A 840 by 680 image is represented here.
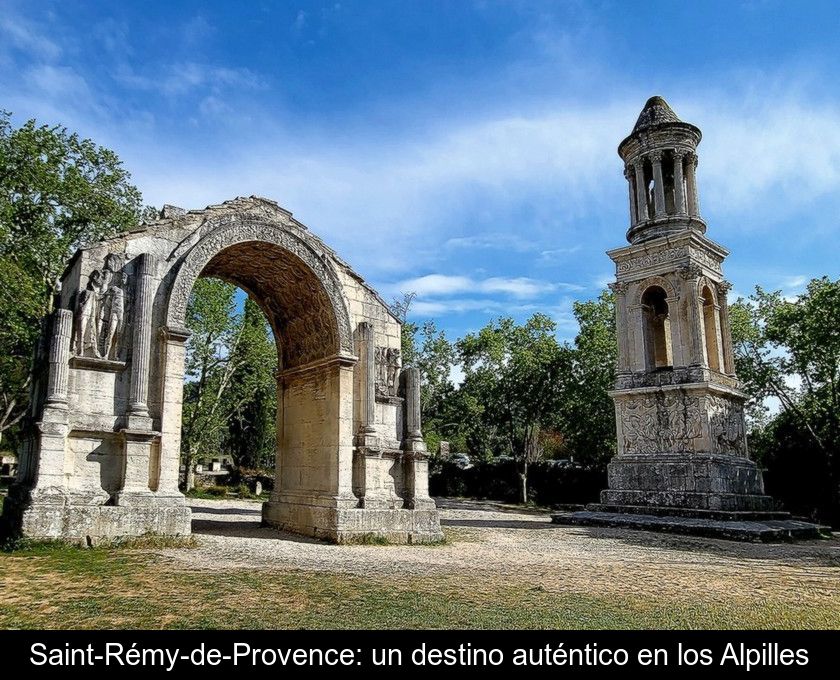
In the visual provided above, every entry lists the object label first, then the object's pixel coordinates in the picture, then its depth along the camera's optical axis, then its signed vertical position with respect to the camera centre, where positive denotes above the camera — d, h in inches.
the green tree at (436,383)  1478.8 +155.0
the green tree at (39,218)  756.0 +294.6
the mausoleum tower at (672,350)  652.1 +107.3
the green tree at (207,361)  1067.3 +157.3
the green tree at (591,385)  1184.0 +118.8
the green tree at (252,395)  1157.7 +118.5
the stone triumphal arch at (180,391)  376.5 +42.5
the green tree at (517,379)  1290.6 +145.9
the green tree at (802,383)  895.1 +98.2
